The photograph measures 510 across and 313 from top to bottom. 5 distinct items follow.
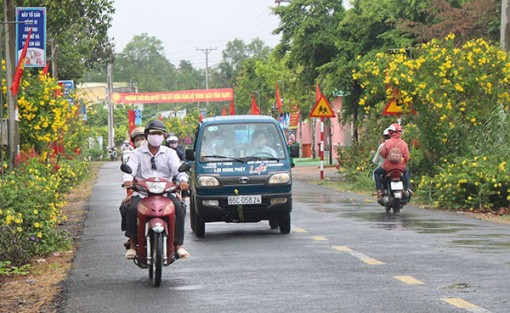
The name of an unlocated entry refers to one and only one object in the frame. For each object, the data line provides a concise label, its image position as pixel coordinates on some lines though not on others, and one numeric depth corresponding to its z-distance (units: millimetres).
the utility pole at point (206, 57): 149900
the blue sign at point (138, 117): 108688
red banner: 99188
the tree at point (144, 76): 185625
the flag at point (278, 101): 71000
